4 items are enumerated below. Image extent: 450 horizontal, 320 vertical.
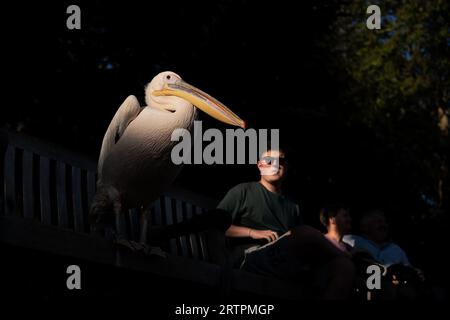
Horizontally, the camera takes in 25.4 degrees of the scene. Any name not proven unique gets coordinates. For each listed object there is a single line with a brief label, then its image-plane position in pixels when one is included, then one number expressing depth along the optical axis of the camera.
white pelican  5.08
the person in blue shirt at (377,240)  7.17
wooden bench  4.18
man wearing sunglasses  5.83
